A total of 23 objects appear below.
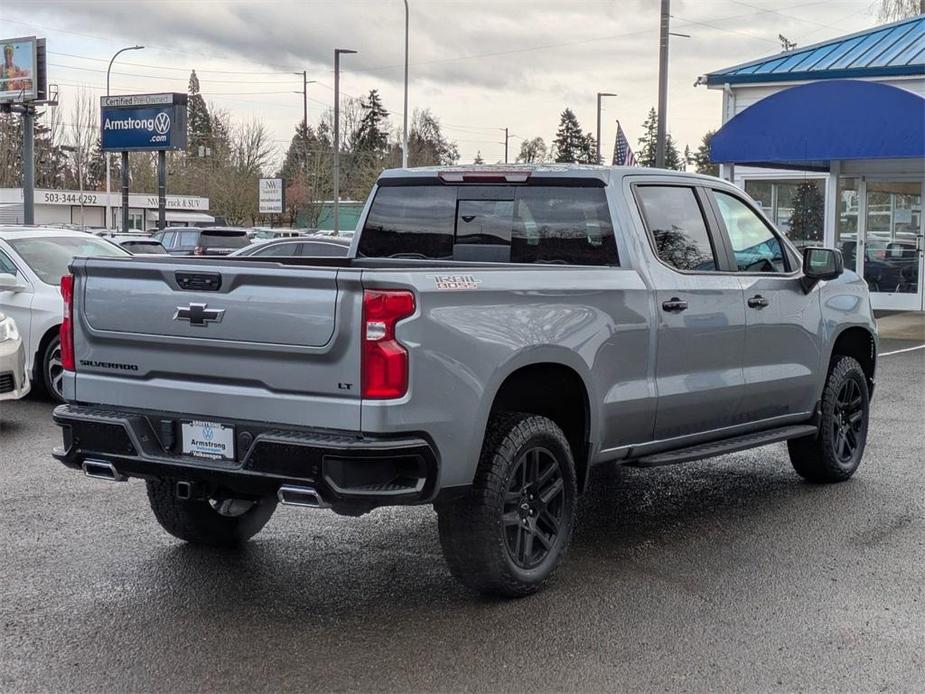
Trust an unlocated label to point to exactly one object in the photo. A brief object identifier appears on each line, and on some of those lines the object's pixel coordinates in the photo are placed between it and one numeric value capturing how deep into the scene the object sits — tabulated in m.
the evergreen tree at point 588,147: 113.64
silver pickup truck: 4.47
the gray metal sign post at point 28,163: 29.73
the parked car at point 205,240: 28.25
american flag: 26.08
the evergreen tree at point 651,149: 119.44
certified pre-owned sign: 42.38
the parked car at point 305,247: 17.46
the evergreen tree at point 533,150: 106.74
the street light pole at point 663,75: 22.59
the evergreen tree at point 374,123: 106.89
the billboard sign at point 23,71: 33.38
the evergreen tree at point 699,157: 126.62
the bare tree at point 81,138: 78.38
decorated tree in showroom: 22.22
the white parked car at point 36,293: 10.73
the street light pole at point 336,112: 42.16
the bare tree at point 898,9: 46.62
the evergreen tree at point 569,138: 119.56
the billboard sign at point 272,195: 61.81
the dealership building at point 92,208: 69.38
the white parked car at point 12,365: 9.52
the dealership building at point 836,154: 18.14
